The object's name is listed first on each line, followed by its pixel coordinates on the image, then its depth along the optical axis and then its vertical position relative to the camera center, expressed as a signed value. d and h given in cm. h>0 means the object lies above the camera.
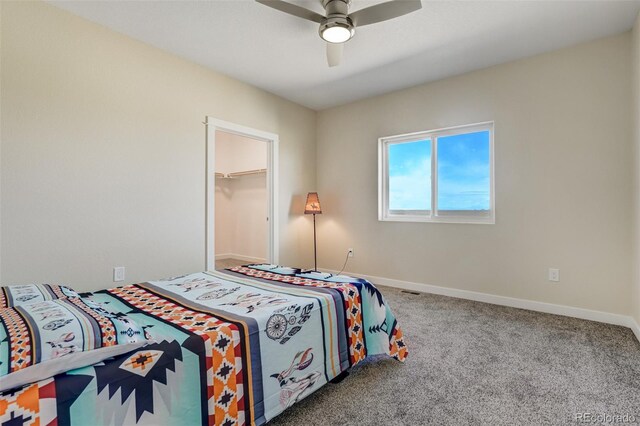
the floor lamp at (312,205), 448 +11
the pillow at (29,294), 138 -39
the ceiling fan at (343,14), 202 +136
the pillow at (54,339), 90 -41
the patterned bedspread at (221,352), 97 -57
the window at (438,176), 354 +45
